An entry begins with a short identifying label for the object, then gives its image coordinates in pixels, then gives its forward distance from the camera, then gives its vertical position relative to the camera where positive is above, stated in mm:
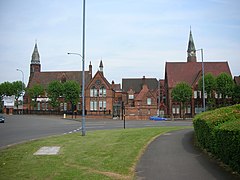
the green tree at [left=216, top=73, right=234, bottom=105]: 70312 +5192
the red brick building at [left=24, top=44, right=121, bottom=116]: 83000 +4683
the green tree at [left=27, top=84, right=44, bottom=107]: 89875 +4144
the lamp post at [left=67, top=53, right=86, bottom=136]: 21503 -1245
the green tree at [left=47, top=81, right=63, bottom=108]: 81250 +3755
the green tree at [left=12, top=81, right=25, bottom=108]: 120375 +7103
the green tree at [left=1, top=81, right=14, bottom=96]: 119250 +6636
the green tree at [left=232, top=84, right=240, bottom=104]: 70350 +3099
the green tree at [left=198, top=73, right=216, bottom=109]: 70438 +4740
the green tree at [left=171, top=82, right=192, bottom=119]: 71875 +3138
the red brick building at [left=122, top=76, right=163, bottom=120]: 71575 -11
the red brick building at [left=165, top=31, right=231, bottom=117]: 80000 +8471
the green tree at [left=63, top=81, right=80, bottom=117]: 80312 +3972
